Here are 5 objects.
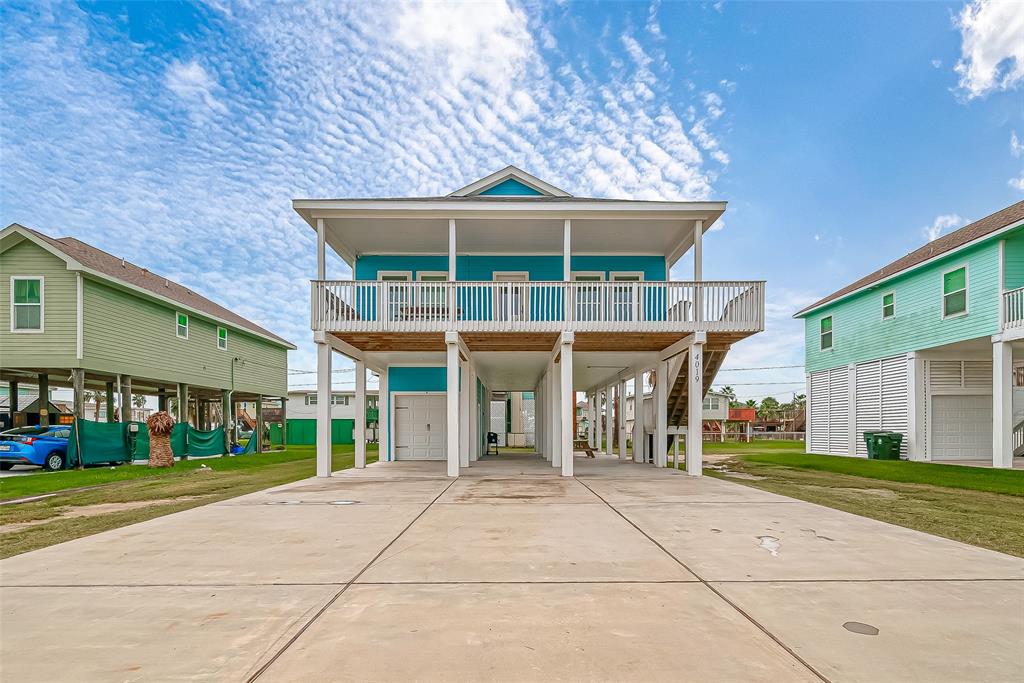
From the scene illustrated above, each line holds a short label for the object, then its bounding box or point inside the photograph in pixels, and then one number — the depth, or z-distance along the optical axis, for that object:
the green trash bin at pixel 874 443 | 19.59
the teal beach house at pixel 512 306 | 12.79
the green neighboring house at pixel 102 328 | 15.93
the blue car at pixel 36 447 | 14.86
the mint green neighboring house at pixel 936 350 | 15.37
